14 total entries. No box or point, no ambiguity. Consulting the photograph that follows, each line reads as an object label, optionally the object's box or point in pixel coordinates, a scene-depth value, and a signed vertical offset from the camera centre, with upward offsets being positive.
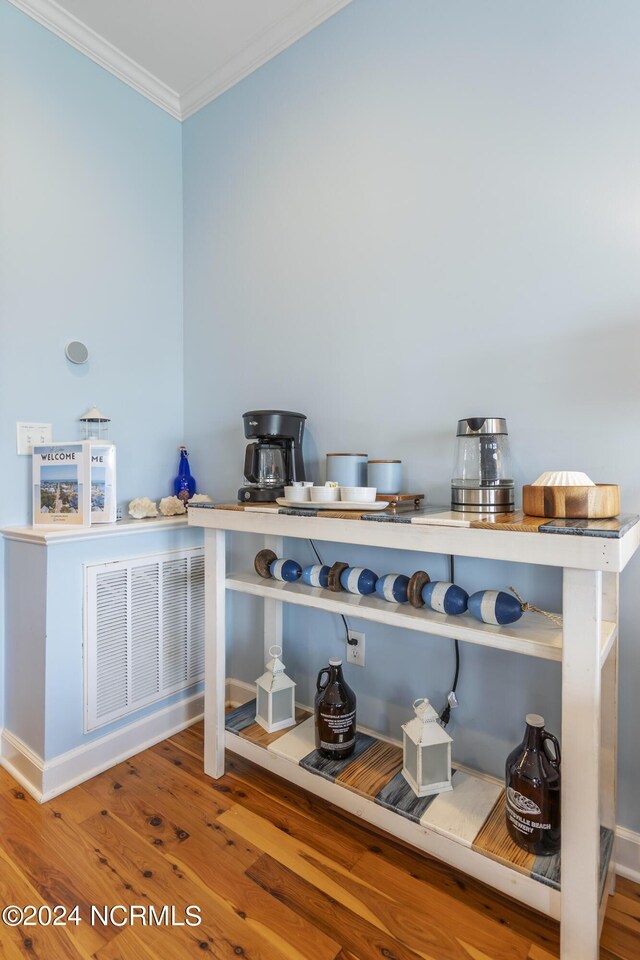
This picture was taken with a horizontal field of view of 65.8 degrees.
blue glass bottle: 2.29 -0.04
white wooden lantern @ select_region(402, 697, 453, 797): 1.33 -0.76
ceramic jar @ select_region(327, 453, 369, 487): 1.59 +0.01
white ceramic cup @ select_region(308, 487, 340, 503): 1.43 -0.06
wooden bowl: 1.10 -0.07
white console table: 1.00 -0.53
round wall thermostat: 1.95 +0.48
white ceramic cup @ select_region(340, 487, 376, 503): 1.39 -0.06
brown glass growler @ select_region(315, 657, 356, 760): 1.50 -0.75
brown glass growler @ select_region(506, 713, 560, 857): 1.12 -0.74
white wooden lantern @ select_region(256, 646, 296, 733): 1.67 -0.78
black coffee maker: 1.71 +0.06
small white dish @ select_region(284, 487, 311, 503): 1.48 -0.07
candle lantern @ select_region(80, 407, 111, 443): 1.98 +0.20
